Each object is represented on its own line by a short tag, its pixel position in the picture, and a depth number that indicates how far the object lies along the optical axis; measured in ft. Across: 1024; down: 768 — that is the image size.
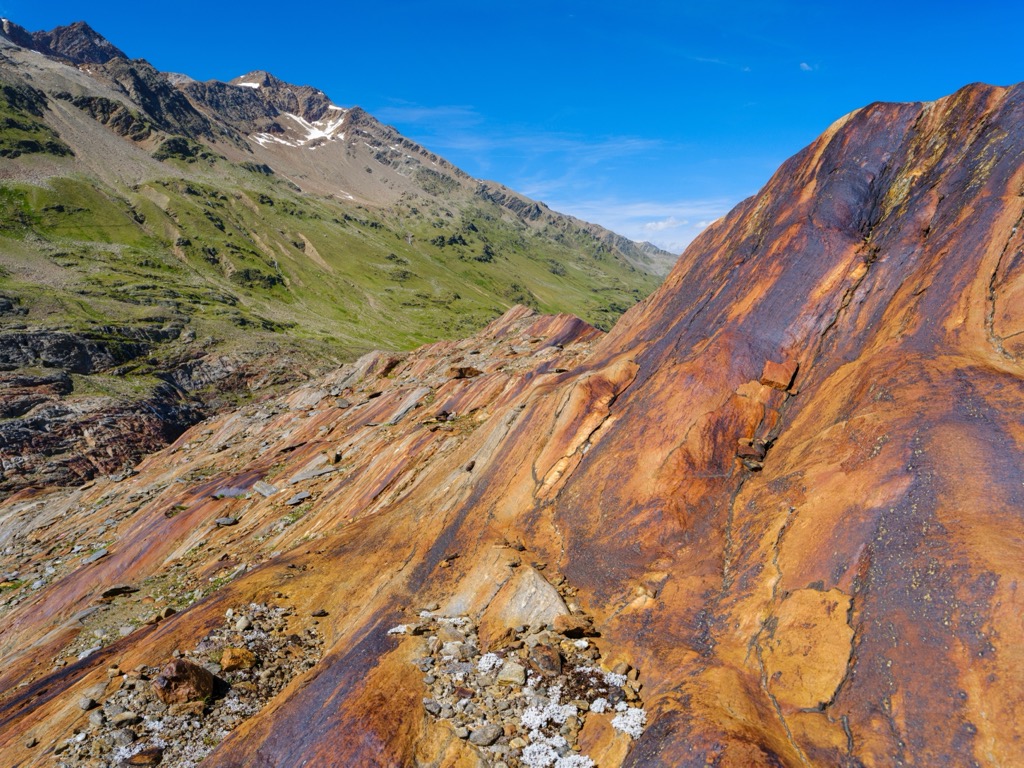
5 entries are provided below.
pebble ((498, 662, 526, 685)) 36.29
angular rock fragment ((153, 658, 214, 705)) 40.52
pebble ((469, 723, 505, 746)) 31.82
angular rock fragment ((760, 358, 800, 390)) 54.24
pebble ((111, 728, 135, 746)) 36.81
